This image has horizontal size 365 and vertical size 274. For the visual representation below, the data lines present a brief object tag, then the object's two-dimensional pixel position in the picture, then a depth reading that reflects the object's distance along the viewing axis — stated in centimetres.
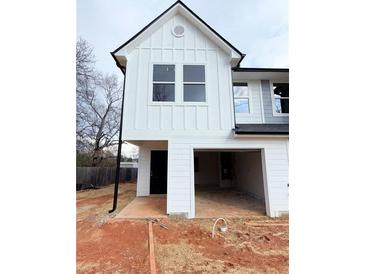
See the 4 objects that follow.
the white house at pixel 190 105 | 562
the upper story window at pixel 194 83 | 609
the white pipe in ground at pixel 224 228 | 442
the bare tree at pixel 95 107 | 1458
